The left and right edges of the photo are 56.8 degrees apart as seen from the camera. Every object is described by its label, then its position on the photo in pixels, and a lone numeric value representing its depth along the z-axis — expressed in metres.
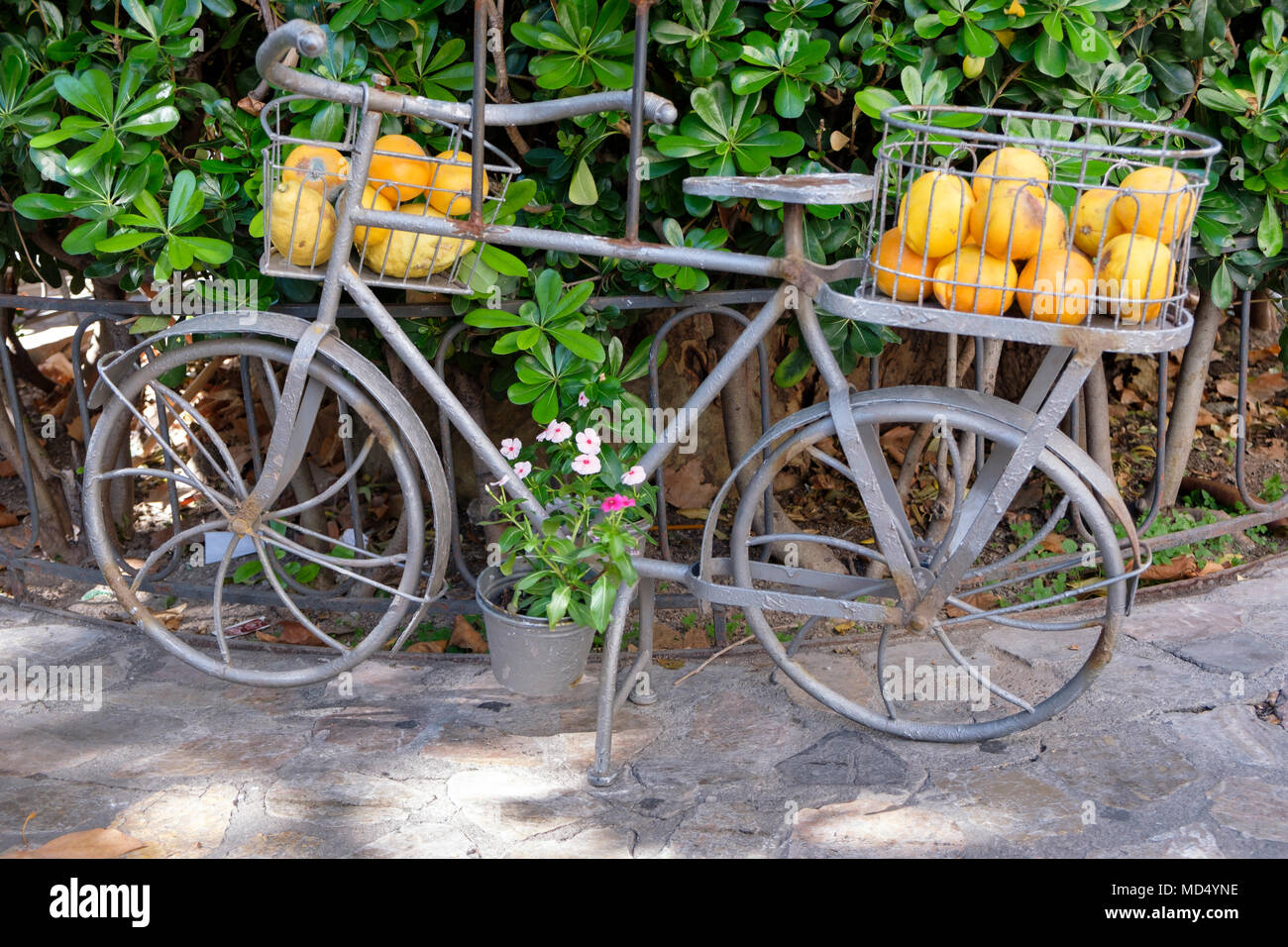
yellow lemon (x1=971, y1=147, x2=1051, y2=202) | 2.24
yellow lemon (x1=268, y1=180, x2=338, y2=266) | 2.58
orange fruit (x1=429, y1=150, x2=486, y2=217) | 2.63
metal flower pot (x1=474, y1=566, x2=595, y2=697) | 2.89
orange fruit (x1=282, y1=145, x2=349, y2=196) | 2.57
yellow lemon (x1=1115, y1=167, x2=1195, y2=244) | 2.19
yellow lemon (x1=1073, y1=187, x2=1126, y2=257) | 2.23
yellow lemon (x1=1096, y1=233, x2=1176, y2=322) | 2.18
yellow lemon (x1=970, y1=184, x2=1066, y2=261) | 2.20
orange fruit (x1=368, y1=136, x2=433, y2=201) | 2.63
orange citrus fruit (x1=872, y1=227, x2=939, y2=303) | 2.32
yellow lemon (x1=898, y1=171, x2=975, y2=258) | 2.25
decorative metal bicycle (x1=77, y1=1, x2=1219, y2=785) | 2.35
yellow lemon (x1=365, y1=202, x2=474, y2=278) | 2.66
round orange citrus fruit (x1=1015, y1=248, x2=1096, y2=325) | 2.20
